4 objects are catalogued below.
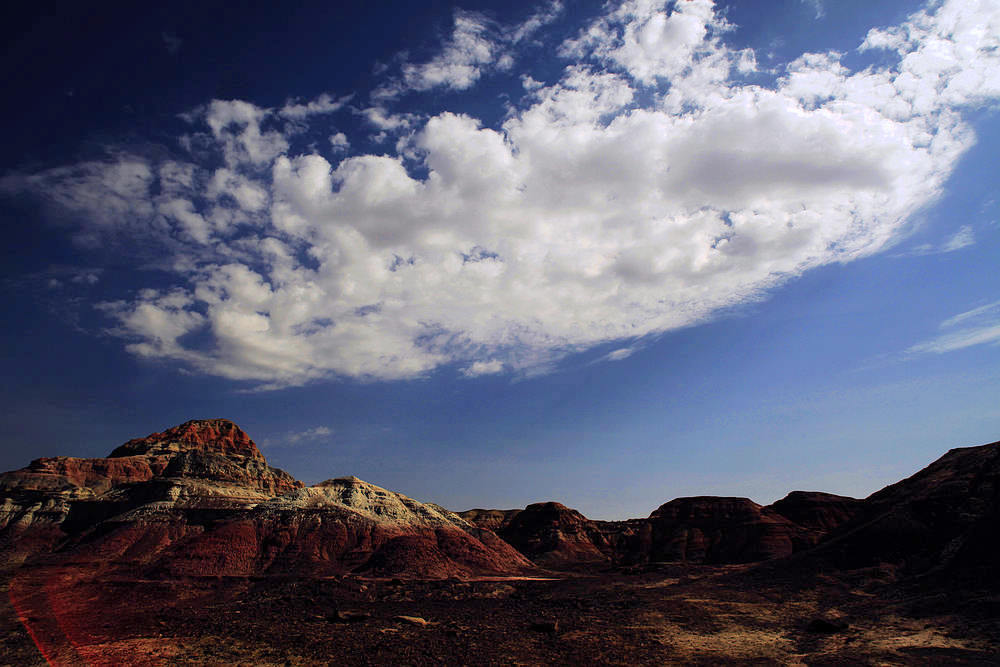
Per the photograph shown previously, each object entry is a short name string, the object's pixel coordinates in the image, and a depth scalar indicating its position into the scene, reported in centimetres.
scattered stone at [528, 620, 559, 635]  3381
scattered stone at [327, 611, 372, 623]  3734
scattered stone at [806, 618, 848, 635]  3153
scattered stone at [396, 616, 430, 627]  3644
